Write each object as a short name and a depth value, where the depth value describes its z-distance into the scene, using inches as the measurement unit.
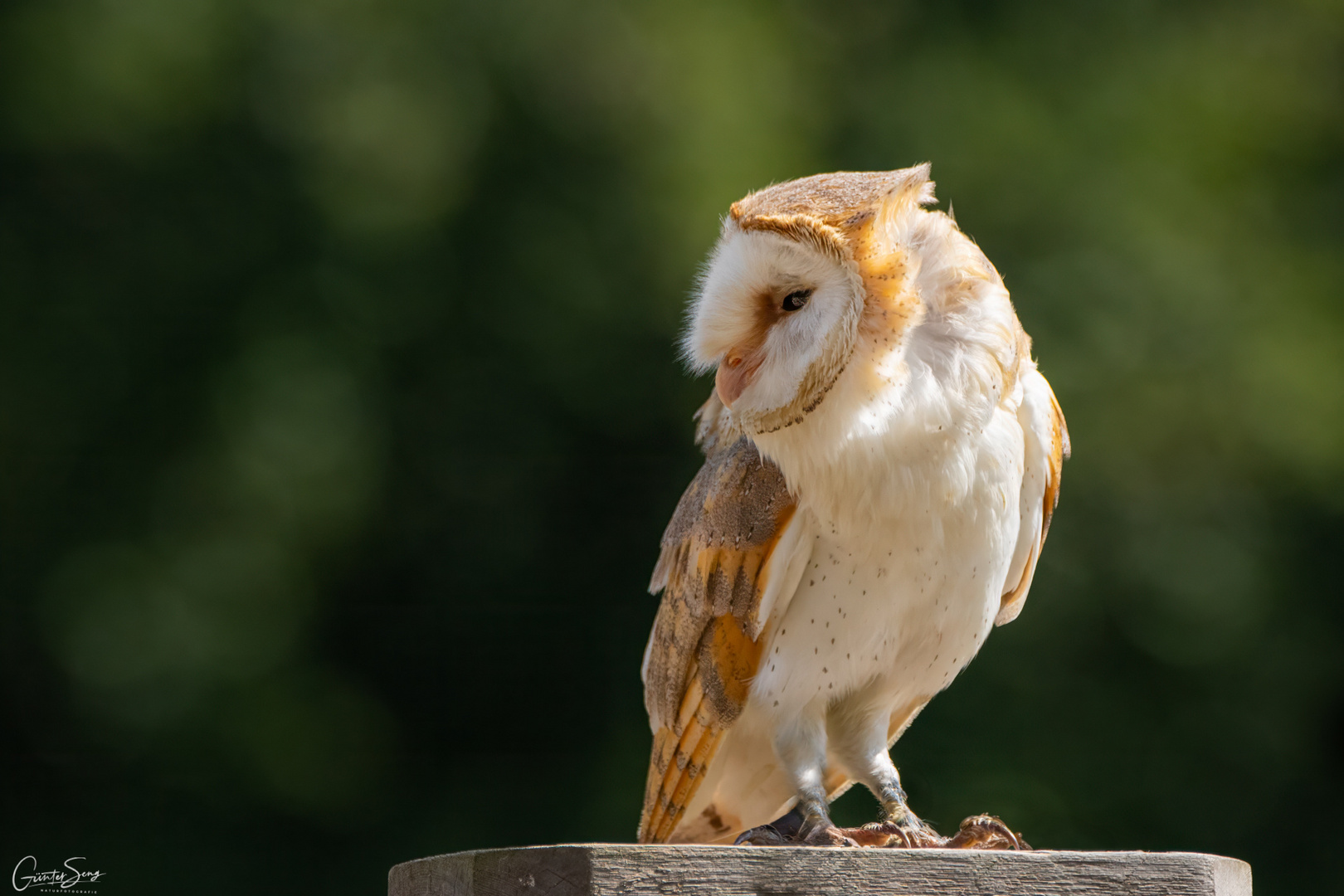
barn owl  373.0
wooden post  367.9
